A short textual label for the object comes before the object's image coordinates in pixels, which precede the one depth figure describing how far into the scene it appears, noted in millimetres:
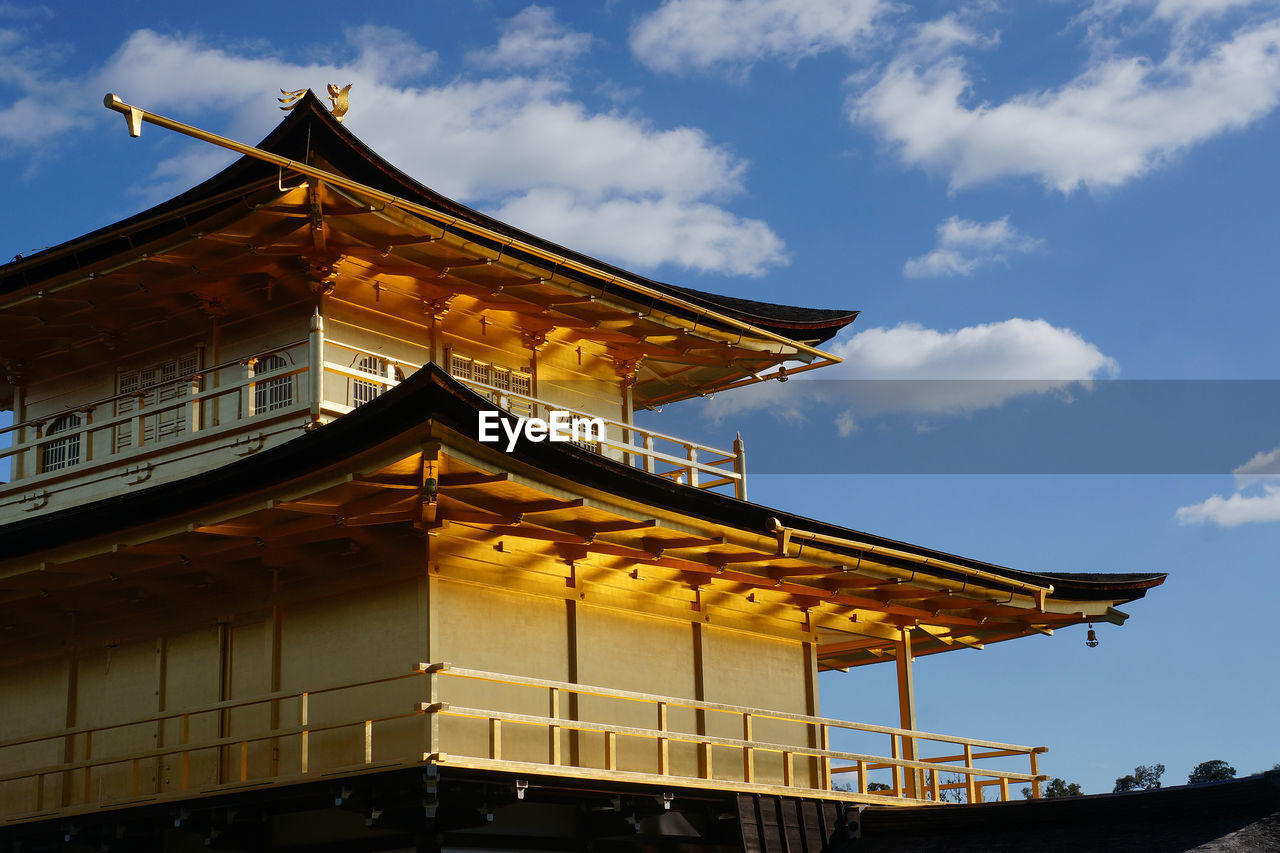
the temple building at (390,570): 17625
